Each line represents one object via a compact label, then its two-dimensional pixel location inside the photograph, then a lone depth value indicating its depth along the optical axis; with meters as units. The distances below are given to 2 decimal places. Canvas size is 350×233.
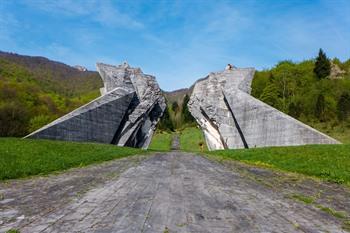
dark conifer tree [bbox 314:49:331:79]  69.69
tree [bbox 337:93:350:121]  49.25
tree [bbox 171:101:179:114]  108.64
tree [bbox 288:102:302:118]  57.17
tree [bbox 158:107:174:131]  83.75
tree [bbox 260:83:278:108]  62.78
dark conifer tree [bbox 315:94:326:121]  53.76
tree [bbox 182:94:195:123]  89.64
